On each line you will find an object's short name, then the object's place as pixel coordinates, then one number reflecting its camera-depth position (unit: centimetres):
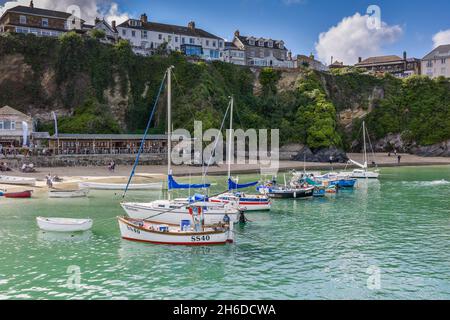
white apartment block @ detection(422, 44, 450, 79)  12519
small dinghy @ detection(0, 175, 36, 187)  4970
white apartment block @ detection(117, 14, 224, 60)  10112
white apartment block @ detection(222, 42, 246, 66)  11561
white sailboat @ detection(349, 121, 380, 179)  6600
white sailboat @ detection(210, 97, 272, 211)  3772
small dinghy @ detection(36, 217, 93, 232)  2930
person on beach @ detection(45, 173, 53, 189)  4794
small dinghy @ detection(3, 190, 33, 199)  4269
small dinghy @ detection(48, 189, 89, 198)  4322
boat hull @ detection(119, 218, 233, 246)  2605
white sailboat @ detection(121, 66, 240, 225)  2998
